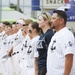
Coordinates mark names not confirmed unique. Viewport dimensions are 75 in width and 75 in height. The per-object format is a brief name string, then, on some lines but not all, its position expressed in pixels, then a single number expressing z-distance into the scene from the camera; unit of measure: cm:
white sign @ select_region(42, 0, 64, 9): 2534
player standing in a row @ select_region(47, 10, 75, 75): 912
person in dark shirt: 1098
